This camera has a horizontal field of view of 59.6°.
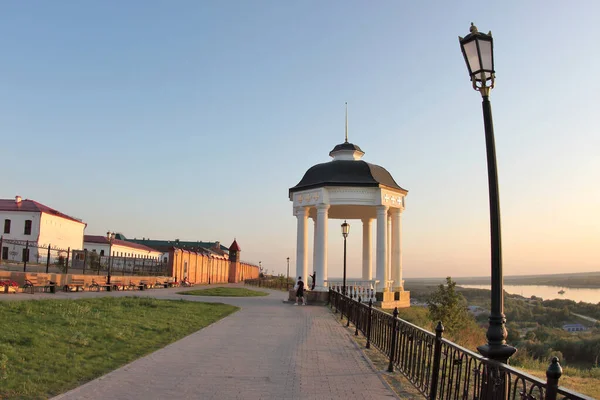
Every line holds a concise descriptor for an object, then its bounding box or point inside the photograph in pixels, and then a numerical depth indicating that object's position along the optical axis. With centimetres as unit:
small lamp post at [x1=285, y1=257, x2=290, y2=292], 4785
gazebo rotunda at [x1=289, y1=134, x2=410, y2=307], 2273
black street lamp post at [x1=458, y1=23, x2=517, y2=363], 505
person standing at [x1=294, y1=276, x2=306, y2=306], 2265
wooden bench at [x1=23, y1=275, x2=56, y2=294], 2112
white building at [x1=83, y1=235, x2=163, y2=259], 6350
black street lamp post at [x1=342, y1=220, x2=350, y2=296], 2207
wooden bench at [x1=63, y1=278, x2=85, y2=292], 2405
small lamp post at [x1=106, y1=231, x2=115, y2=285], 2852
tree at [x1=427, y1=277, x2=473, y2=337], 2003
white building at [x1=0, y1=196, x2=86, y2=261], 5062
